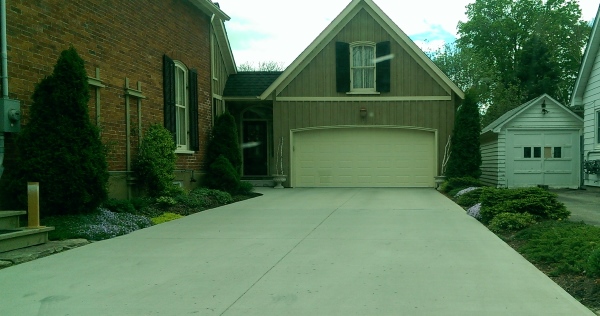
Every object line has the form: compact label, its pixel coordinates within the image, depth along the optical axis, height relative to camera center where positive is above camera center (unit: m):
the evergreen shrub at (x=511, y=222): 8.97 -1.12
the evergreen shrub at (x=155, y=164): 12.31 -0.22
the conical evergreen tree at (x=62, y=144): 8.54 +0.16
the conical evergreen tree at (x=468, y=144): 17.58 +0.23
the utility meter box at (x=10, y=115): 8.14 +0.57
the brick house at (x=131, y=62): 8.99 +1.90
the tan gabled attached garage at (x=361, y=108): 19.28 +1.52
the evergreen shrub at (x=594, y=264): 5.46 -1.09
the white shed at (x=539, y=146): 18.94 +0.18
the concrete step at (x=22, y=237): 6.84 -1.03
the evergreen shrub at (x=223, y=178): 15.95 -0.69
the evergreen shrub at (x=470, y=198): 12.66 -1.05
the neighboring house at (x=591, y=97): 17.20 +1.74
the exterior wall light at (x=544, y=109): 18.92 +1.39
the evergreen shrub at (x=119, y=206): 10.26 -0.94
